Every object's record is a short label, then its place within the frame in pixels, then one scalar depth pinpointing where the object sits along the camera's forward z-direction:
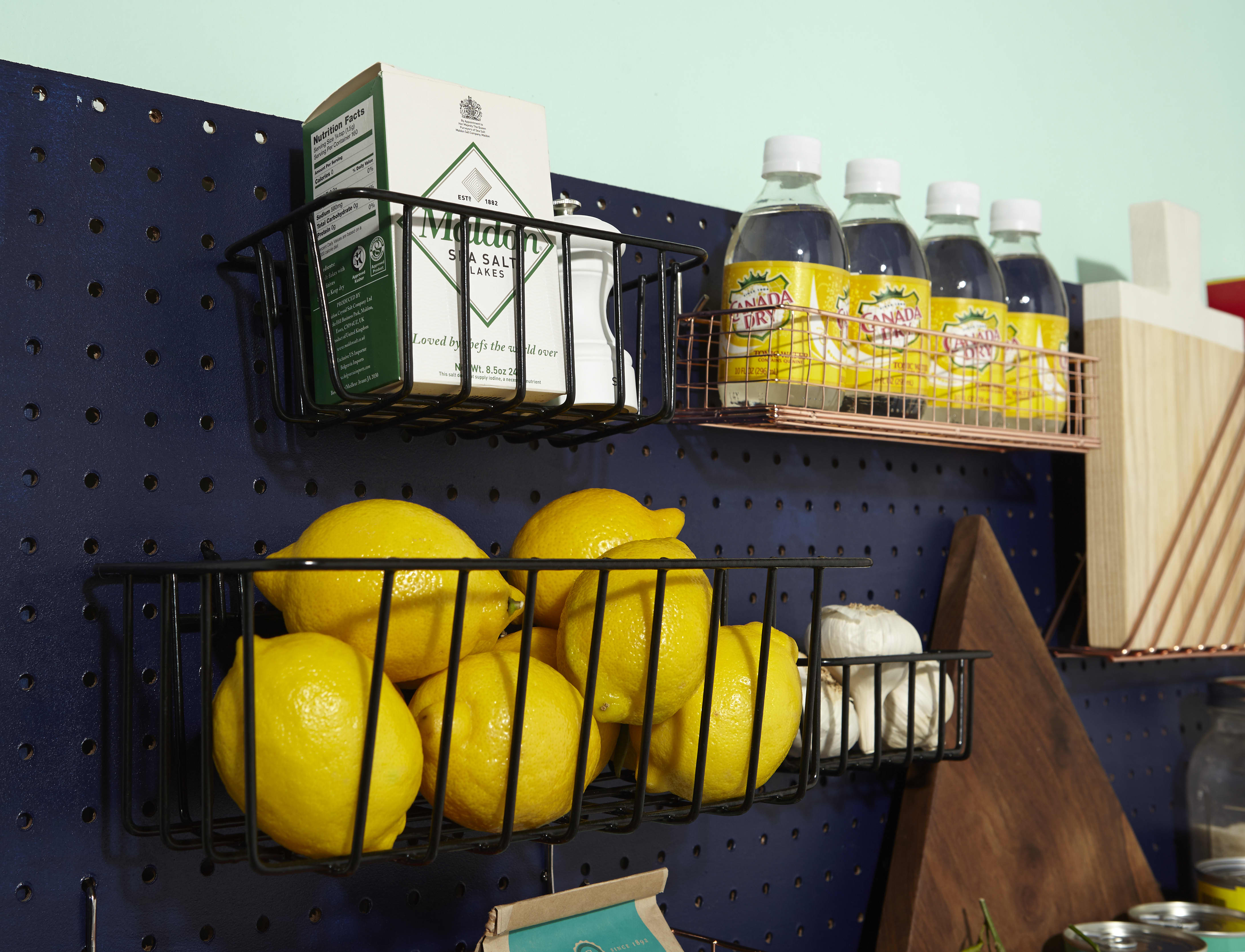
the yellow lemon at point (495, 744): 0.58
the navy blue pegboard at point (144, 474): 0.62
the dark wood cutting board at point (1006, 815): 1.01
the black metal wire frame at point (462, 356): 0.62
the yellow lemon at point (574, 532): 0.67
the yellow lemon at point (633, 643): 0.62
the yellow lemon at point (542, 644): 0.67
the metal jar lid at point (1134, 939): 1.02
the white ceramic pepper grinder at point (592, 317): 0.71
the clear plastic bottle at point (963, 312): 0.96
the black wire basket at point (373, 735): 0.52
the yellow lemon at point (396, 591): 0.58
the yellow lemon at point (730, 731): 0.67
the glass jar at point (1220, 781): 1.27
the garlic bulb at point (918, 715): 0.92
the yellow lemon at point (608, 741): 0.68
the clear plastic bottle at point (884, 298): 0.89
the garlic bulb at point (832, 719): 0.86
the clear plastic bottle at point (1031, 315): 1.04
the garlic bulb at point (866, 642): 0.89
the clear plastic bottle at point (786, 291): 0.83
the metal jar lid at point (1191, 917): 1.11
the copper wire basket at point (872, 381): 0.83
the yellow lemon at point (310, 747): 0.52
